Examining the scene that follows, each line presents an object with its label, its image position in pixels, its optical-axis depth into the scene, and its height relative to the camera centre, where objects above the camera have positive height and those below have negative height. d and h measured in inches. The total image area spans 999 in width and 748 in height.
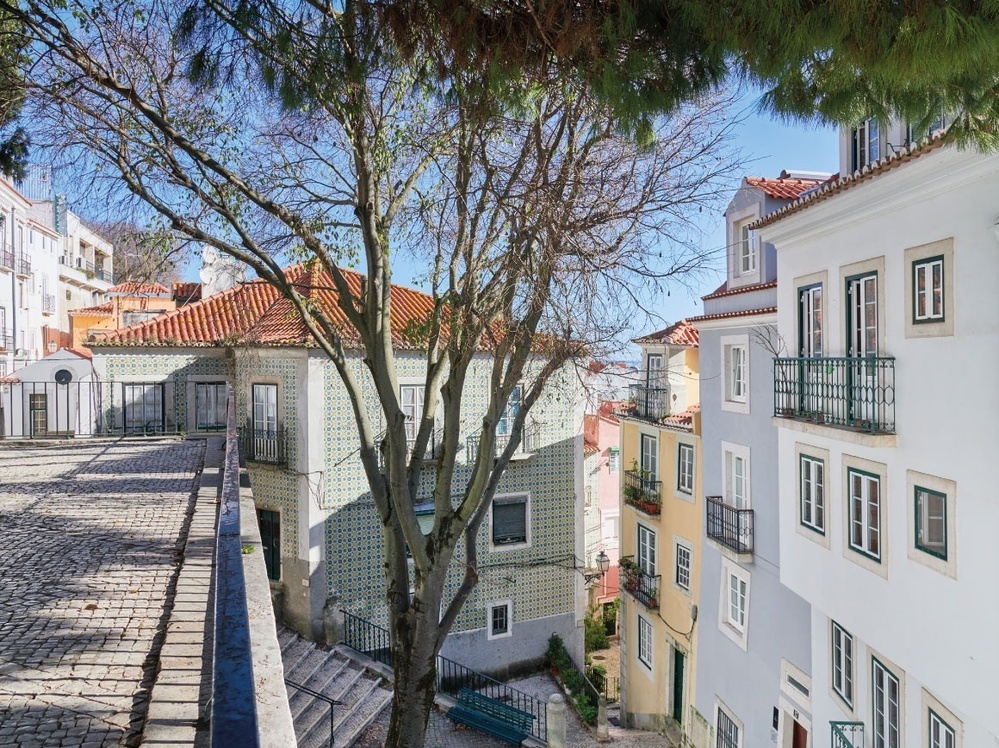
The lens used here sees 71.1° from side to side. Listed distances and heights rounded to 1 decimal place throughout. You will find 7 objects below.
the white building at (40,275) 1079.6 +197.7
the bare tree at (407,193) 233.9 +74.7
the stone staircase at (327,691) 421.7 -208.9
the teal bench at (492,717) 471.2 -236.2
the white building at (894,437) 233.1 -25.4
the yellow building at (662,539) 587.8 -149.0
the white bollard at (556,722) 446.0 -221.1
